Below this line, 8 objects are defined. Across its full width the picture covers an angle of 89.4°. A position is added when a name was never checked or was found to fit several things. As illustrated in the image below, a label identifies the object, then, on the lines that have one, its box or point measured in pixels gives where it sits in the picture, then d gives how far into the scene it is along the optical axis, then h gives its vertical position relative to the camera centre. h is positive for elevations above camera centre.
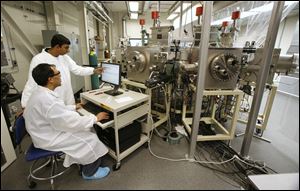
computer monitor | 1.61 -0.27
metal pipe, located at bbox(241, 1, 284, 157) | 1.31 -0.12
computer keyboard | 1.42 -0.58
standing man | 1.43 -0.19
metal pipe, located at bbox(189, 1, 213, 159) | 1.27 -0.08
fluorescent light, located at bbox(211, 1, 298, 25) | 1.59 +0.53
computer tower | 1.59 -0.90
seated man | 1.09 -0.57
